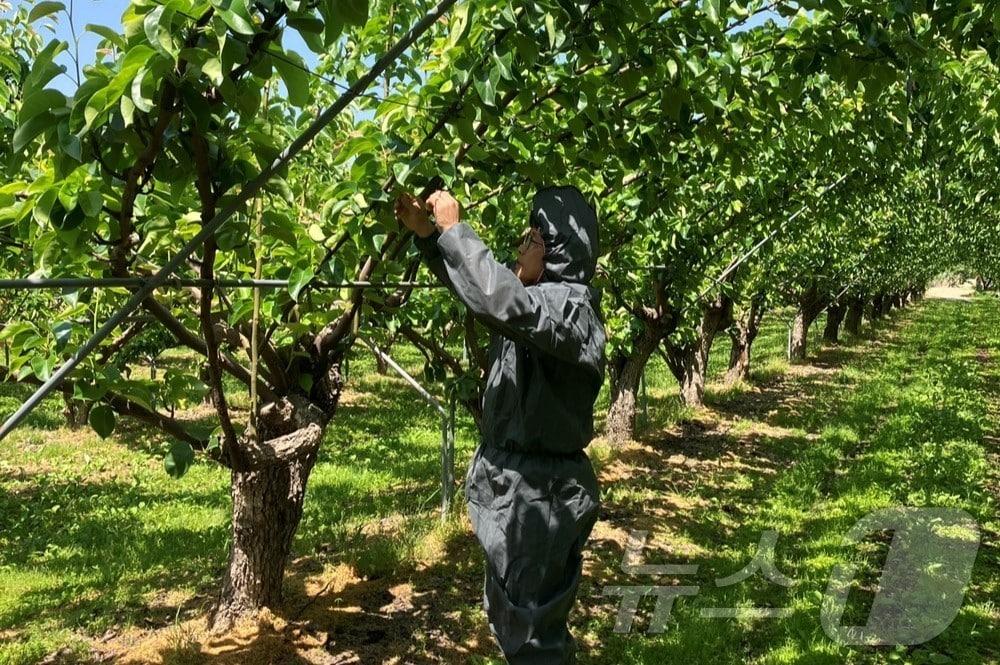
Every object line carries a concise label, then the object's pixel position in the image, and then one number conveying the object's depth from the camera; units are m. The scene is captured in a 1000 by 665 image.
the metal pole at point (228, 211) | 1.40
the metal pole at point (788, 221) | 5.59
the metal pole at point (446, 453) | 6.05
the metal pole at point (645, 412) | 10.23
